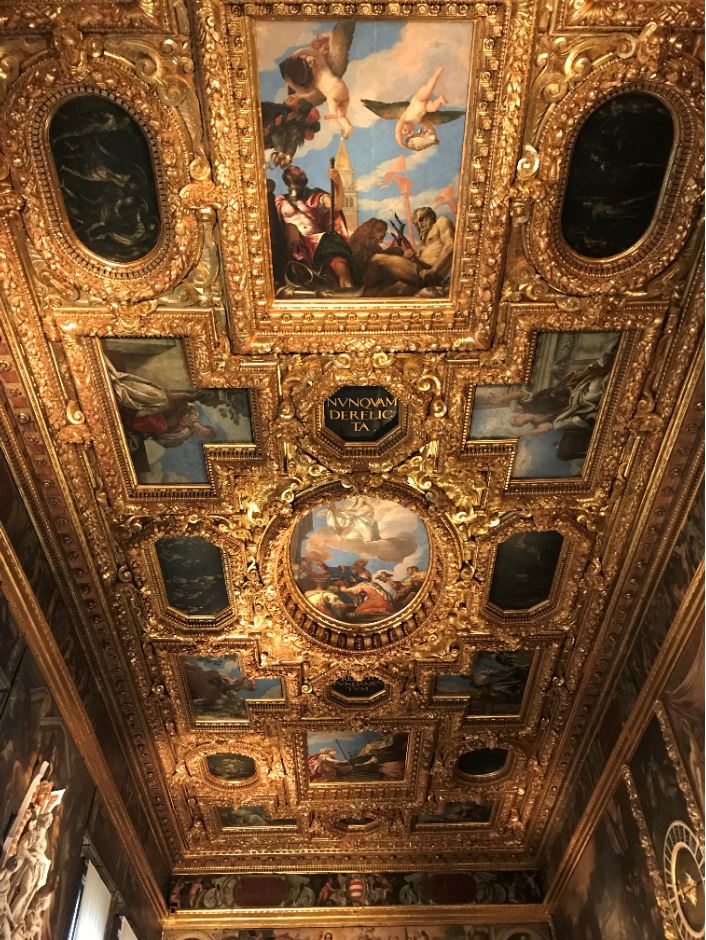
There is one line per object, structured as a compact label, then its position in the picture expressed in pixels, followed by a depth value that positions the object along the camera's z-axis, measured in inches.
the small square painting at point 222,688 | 433.4
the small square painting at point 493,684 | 441.4
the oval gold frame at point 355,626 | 344.8
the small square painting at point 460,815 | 569.9
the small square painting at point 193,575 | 366.3
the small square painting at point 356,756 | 509.7
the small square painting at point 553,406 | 298.4
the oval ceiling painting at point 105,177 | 231.0
